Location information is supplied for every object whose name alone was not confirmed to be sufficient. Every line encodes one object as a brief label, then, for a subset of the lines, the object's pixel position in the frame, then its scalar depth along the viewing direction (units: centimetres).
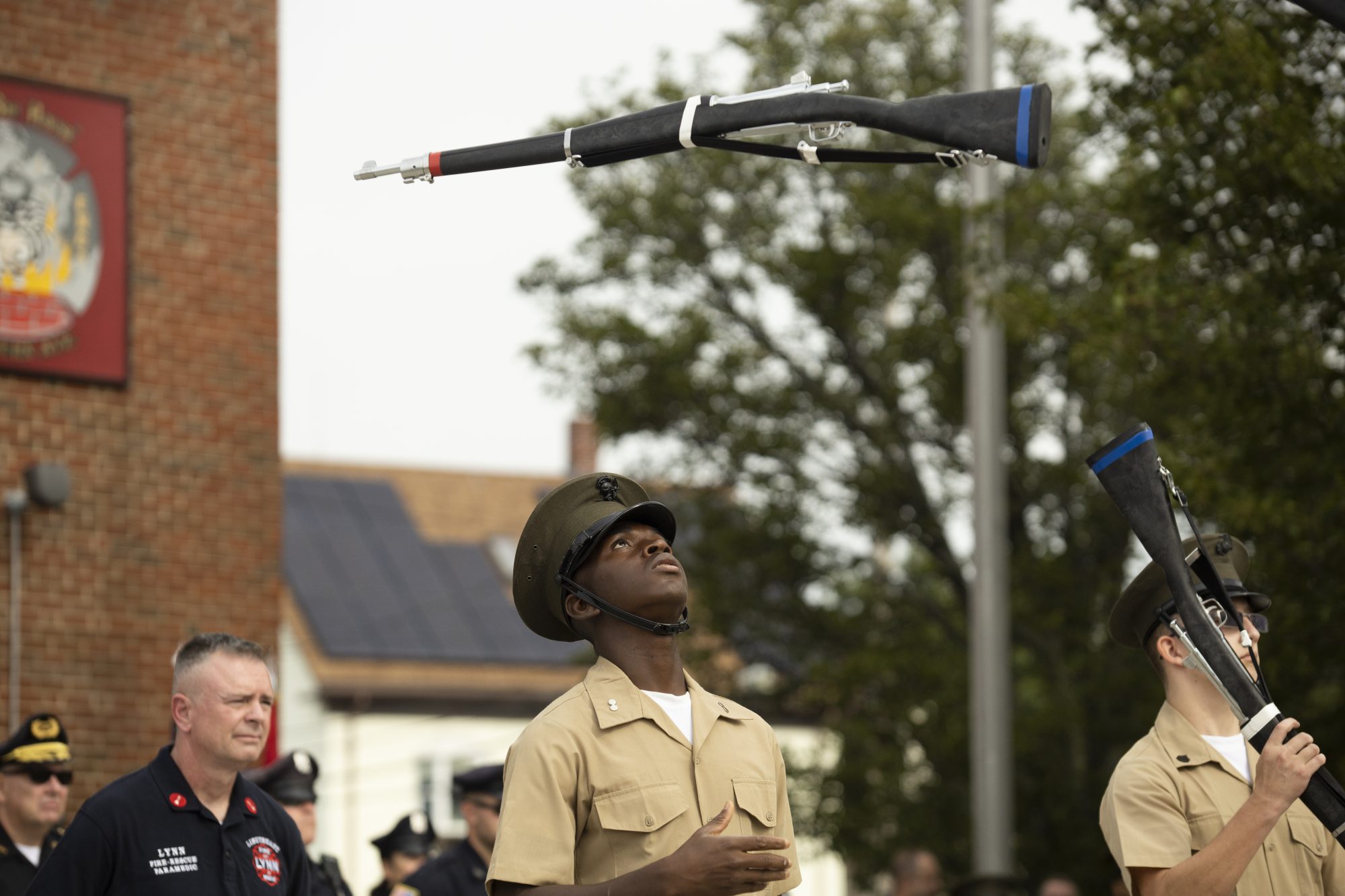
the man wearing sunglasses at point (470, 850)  1684
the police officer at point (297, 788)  1694
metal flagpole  2808
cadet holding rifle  913
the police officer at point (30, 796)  1449
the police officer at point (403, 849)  2102
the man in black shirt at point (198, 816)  1043
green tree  3741
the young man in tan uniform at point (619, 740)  791
